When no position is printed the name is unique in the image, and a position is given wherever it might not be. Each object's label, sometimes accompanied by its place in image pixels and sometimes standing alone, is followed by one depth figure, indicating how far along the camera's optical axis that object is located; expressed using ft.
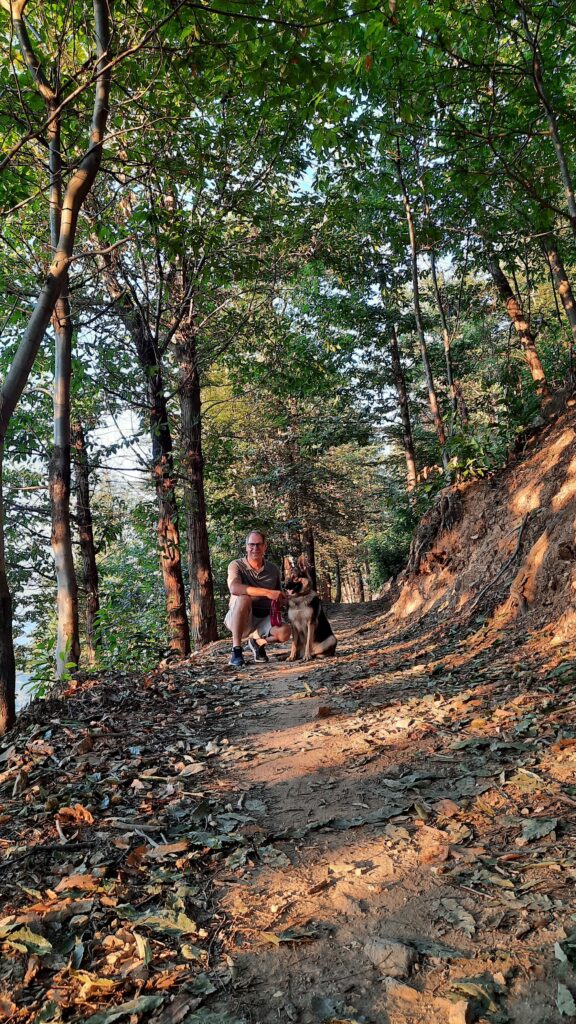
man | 26.78
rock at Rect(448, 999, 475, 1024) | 5.24
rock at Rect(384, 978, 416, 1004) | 5.65
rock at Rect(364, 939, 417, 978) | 5.98
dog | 26.21
